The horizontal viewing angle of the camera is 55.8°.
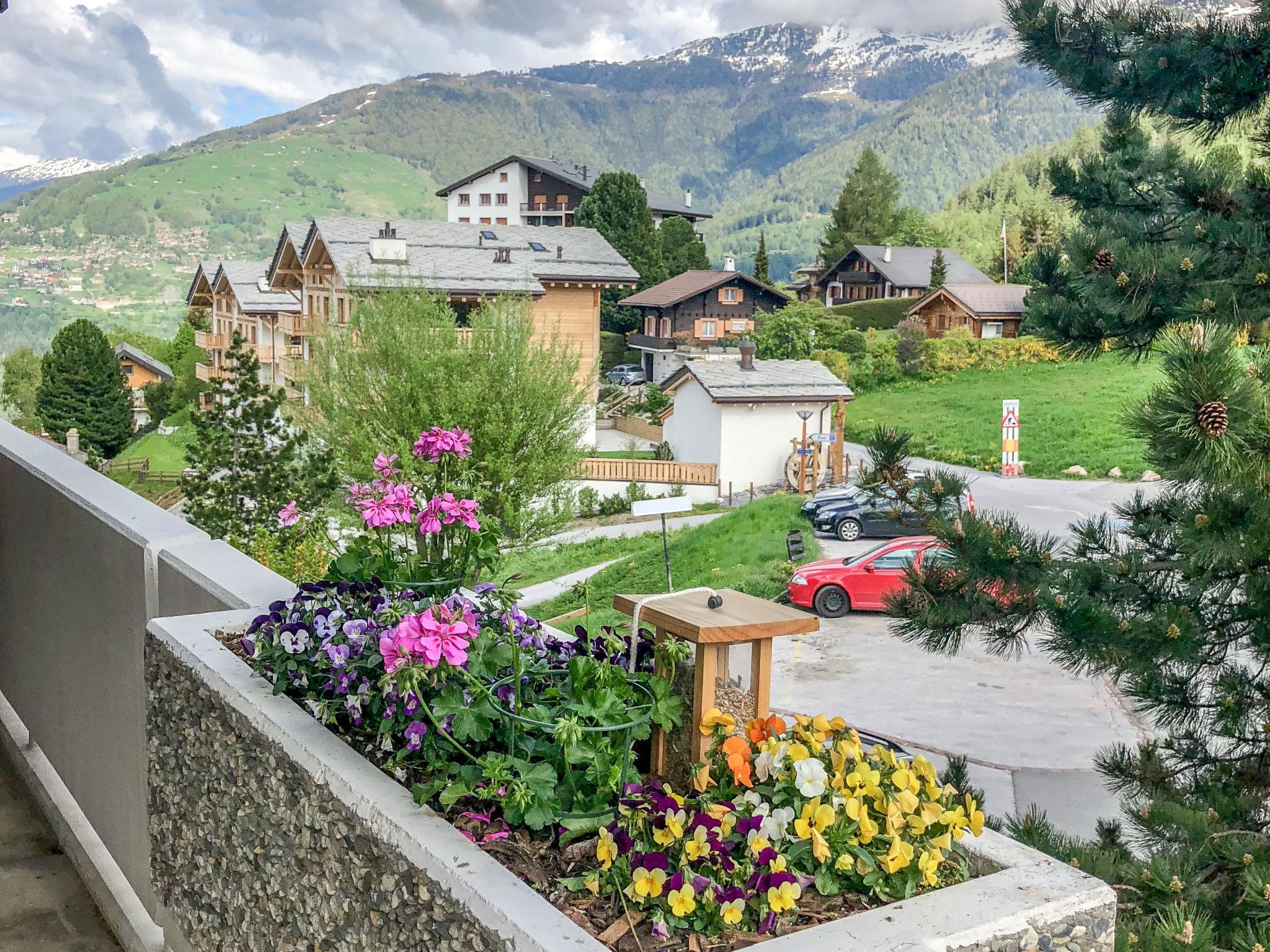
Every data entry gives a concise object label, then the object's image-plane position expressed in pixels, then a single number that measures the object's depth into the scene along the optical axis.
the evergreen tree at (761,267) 42.72
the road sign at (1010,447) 21.81
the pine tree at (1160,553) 3.12
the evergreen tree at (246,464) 16.36
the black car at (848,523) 19.22
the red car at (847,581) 13.30
